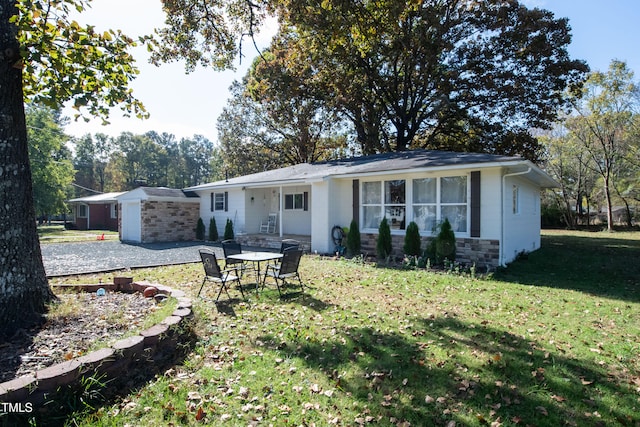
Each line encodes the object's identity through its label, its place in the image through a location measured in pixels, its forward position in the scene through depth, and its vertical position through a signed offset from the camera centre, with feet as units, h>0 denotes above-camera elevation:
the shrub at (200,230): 60.95 -1.94
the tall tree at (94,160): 180.34 +30.24
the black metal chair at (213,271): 20.26 -3.09
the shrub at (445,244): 31.73 -2.33
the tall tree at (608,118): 83.46 +24.51
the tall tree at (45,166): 90.27 +14.00
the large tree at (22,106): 13.48 +4.57
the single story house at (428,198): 31.42 +2.22
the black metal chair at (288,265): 21.77 -2.92
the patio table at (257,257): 23.26 -2.59
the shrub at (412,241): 34.40 -2.22
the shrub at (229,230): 54.97 -1.76
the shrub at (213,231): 58.34 -2.11
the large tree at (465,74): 56.85 +25.05
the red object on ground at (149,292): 19.01 -3.95
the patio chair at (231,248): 26.96 -2.25
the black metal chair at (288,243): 26.56 -1.94
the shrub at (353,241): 38.75 -2.46
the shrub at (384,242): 36.35 -2.42
